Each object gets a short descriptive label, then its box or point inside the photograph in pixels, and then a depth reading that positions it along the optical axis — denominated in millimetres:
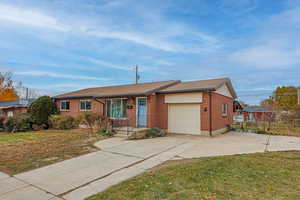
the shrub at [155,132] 10574
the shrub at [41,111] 15602
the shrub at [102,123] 12194
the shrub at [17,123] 14375
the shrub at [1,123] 15183
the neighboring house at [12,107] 20609
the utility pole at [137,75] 25088
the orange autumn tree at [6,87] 30484
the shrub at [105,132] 11094
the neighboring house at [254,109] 33359
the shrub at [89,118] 12289
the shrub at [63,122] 14891
